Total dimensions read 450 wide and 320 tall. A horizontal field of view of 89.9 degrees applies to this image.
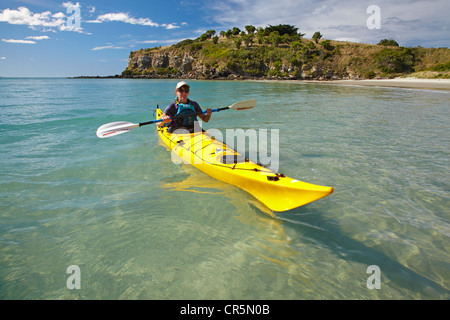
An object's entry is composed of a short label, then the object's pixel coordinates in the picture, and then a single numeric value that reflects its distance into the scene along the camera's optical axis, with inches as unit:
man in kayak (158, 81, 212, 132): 225.0
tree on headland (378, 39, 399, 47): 2687.0
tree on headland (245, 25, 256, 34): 3664.4
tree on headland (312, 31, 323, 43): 3083.2
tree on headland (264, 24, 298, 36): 3486.7
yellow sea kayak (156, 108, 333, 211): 126.7
